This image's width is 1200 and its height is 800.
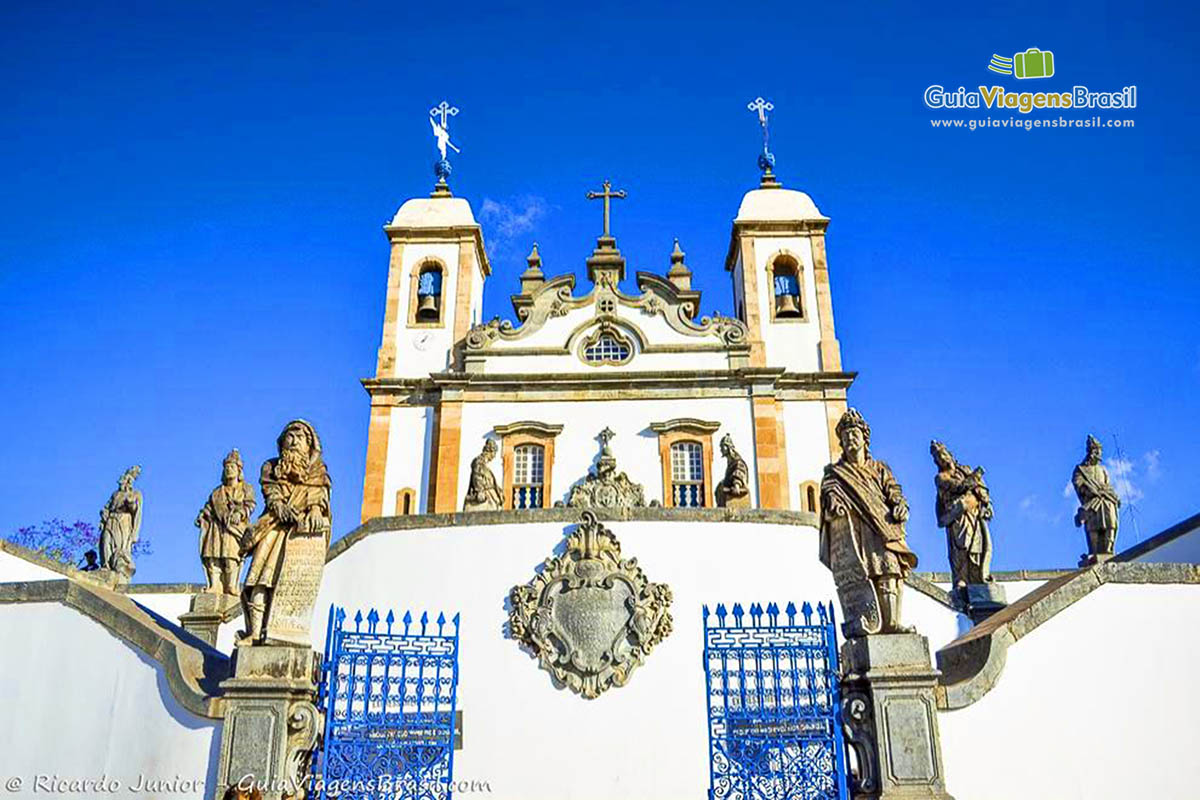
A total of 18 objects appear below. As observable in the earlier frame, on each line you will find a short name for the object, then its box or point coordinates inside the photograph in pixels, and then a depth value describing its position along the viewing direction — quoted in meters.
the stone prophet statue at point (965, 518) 12.25
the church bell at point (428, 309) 26.20
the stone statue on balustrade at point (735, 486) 17.52
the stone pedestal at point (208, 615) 12.61
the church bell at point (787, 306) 25.73
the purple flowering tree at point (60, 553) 27.81
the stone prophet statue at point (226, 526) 13.19
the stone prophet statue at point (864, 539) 7.41
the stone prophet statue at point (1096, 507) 15.41
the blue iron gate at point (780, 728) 7.43
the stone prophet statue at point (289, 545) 7.58
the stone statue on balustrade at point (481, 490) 17.27
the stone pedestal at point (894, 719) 6.98
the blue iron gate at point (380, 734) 7.47
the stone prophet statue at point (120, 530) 16.95
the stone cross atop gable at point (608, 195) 27.89
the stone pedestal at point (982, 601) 11.96
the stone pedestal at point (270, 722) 7.10
